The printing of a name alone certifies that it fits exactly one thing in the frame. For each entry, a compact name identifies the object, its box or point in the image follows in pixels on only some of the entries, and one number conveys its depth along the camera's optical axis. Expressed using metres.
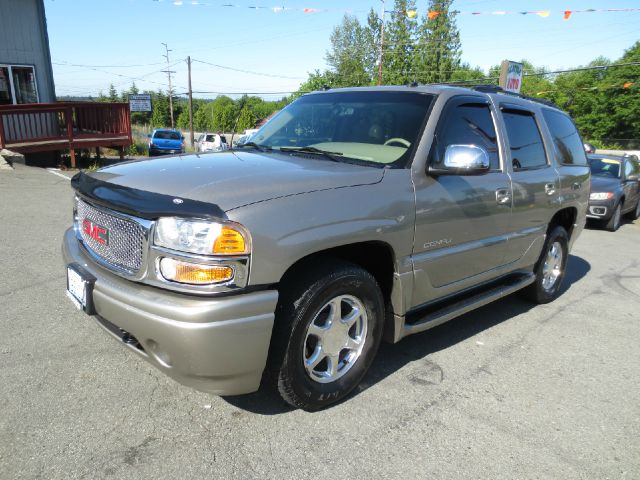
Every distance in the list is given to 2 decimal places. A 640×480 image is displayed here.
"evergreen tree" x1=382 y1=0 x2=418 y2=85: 50.86
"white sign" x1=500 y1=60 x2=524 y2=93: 14.60
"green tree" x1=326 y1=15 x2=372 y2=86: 55.97
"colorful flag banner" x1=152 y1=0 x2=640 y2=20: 15.11
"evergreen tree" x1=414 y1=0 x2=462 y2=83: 51.72
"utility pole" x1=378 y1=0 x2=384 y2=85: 34.28
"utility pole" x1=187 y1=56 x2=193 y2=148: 46.03
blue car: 23.72
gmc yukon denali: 2.21
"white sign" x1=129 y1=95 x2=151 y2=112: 26.09
